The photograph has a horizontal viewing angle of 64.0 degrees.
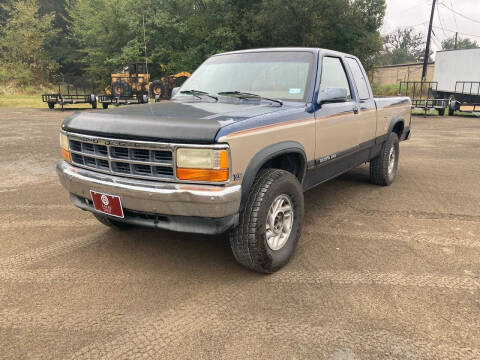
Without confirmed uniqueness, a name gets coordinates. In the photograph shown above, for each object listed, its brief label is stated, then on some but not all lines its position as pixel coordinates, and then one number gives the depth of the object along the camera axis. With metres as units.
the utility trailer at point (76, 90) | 21.39
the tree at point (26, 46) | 37.69
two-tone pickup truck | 2.63
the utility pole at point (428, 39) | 28.30
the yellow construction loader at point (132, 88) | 21.18
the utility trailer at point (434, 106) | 17.19
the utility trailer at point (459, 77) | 18.30
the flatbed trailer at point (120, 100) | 20.84
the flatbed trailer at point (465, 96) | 17.14
